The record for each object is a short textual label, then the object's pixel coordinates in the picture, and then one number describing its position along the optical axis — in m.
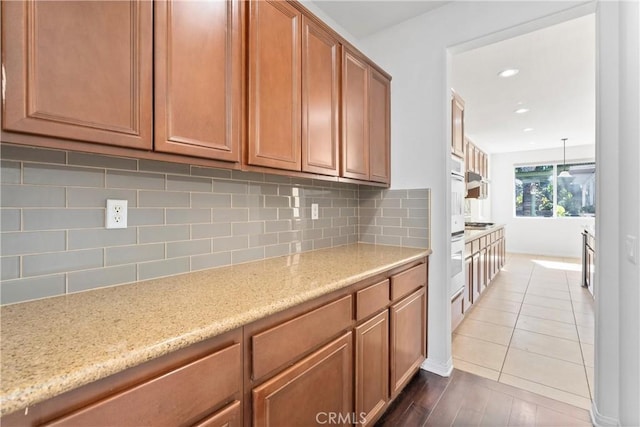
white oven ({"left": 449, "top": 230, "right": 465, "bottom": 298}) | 2.34
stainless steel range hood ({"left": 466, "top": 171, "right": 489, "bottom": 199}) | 4.19
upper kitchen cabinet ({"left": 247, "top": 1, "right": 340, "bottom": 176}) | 1.32
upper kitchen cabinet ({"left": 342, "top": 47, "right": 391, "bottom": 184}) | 1.87
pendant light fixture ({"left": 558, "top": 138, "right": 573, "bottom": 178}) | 6.38
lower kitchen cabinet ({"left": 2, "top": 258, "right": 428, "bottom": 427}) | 0.65
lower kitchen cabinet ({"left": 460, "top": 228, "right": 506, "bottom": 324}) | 2.75
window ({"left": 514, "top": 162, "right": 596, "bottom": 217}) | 6.48
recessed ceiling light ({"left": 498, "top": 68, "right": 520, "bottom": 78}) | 3.01
